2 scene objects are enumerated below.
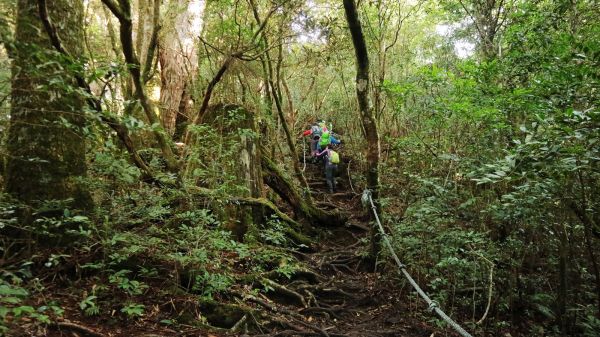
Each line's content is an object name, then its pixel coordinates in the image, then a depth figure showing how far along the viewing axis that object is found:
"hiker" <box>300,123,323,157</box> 12.56
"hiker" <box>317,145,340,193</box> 11.52
